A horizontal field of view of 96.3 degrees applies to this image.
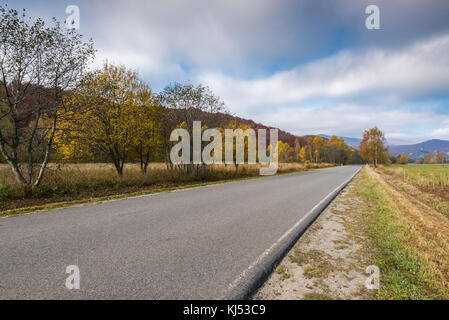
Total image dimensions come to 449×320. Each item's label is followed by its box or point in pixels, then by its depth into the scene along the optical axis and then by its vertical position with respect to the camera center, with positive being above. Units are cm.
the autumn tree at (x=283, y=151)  5475 +196
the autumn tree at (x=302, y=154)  7156 +130
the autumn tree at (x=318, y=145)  7494 +505
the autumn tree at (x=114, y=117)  1134 +259
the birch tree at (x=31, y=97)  755 +256
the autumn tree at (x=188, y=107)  1515 +395
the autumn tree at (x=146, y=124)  1337 +236
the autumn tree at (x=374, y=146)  4825 +293
